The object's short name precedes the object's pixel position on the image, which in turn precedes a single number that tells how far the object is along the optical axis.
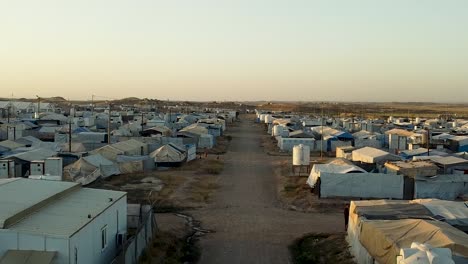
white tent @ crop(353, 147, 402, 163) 33.00
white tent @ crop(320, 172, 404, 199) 25.66
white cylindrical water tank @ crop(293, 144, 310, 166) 34.94
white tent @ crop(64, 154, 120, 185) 28.30
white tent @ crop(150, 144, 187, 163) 36.47
